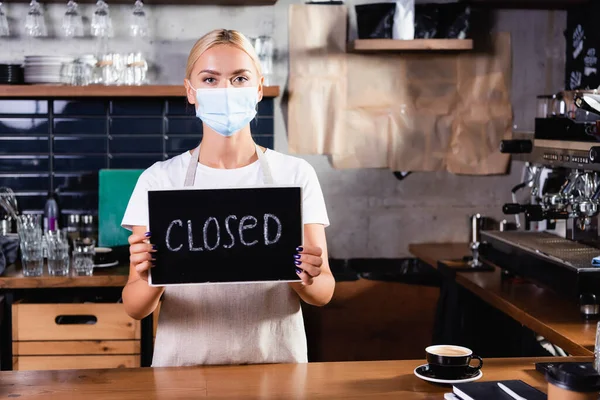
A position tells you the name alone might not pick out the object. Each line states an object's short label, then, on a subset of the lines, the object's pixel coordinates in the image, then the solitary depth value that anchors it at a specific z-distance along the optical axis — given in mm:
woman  2254
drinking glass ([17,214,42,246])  3564
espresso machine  2631
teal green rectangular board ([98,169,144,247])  4102
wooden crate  3484
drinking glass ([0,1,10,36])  3994
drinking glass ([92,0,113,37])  3971
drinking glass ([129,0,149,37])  4023
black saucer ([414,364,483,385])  1865
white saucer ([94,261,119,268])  3684
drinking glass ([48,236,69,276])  3531
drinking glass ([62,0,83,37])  3996
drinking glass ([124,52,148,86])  4023
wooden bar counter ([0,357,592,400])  1827
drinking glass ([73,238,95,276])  3553
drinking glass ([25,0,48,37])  3977
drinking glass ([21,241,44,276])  3504
